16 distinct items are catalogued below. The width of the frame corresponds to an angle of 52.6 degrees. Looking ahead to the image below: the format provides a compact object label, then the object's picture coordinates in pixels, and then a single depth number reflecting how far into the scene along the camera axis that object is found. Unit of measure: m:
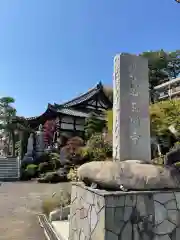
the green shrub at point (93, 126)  17.58
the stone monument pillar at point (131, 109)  3.42
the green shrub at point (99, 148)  11.19
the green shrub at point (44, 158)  17.27
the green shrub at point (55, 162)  16.15
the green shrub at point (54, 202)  6.13
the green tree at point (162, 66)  25.30
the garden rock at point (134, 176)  2.73
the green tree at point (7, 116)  18.92
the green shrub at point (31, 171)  15.47
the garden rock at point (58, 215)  5.27
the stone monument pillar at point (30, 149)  17.67
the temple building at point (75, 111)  19.97
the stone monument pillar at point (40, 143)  18.23
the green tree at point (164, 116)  10.48
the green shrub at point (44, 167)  15.62
